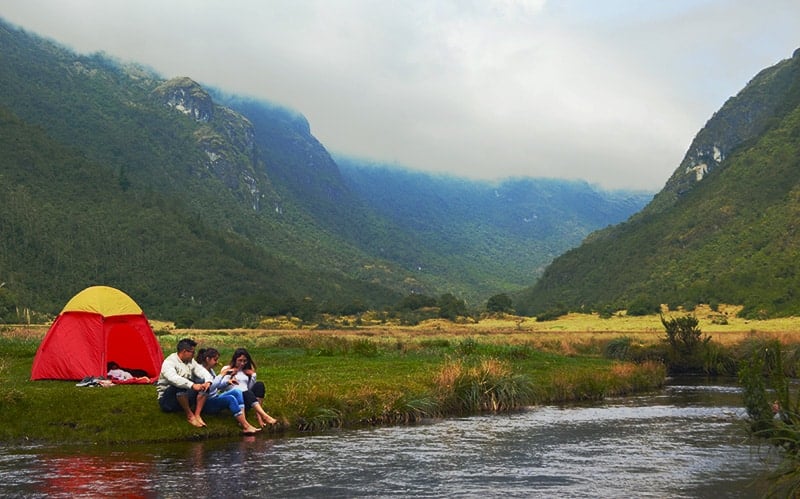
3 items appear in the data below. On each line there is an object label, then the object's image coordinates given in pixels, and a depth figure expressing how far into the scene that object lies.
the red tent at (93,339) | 26.78
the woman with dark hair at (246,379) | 22.75
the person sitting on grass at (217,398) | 22.17
